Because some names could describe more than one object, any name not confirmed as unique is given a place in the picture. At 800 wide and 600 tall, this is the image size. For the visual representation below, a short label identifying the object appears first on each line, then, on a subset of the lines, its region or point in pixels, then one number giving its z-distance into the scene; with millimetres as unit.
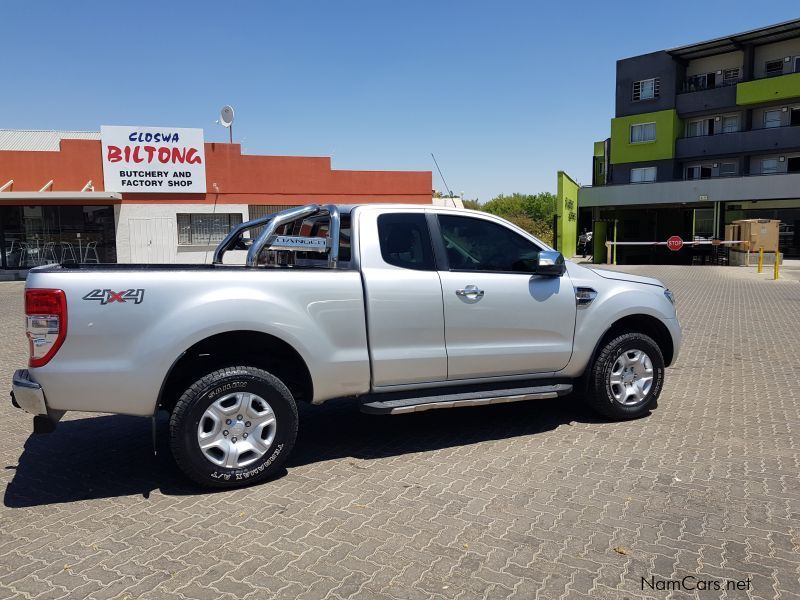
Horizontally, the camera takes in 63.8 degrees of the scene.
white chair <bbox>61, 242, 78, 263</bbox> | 25047
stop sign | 29500
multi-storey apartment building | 35219
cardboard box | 28234
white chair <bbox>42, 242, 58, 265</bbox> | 25000
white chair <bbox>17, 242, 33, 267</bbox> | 25000
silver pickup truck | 3951
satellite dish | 27109
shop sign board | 24391
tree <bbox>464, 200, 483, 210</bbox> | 59828
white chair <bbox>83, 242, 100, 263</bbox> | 25148
